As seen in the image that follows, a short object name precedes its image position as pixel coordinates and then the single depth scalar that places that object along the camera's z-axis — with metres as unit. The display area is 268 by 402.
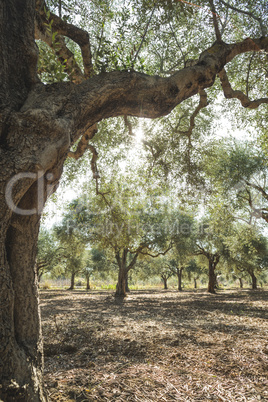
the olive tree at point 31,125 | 2.09
